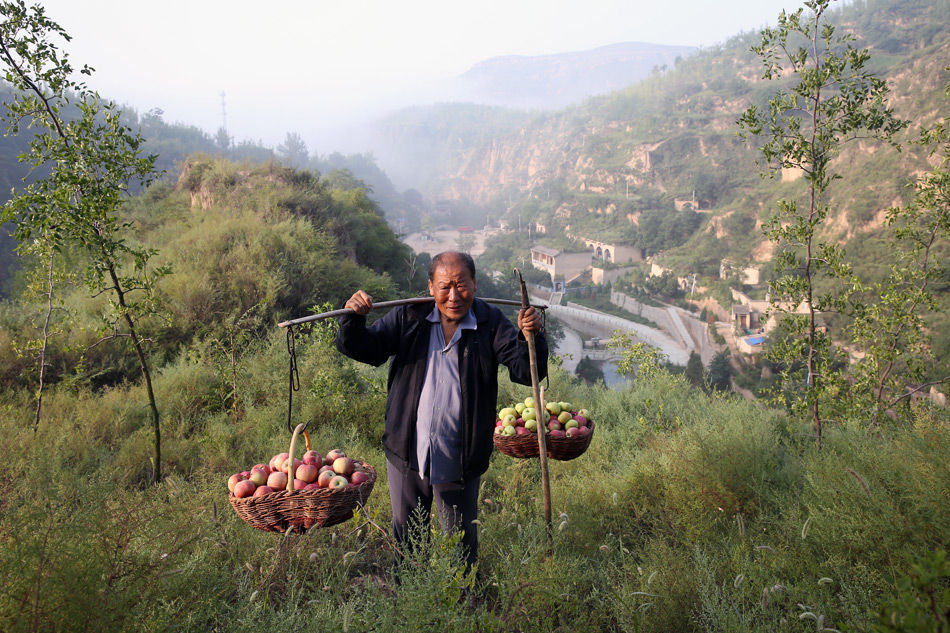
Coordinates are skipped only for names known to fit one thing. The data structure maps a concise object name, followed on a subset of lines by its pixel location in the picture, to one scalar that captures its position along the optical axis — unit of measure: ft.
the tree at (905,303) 15.05
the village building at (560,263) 246.88
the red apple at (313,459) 9.78
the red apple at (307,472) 9.50
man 8.68
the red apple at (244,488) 9.05
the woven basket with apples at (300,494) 8.50
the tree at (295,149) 387.63
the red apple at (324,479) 9.26
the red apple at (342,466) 9.57
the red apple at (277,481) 9.32
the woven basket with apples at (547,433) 11.28
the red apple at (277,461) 9.98
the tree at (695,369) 113.29
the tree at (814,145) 14.61
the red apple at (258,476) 9.56
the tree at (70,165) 12.44
